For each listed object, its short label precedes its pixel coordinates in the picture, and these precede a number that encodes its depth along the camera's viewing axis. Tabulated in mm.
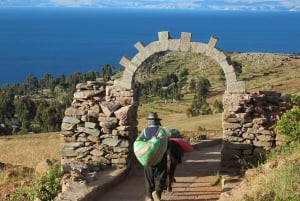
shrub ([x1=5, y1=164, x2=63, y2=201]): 10370
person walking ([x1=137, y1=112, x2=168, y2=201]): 8805
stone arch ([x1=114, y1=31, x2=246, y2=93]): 12086
